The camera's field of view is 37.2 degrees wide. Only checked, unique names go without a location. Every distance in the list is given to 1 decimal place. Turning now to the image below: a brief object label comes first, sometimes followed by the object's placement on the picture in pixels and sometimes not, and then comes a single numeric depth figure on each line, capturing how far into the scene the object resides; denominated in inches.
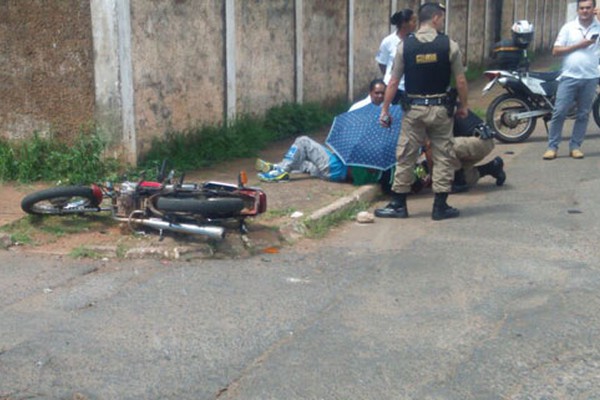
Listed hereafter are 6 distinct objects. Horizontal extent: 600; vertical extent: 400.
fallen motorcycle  262.1
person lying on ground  356.2
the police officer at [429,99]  291.4
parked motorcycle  451.5
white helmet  483.8
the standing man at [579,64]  389.1
